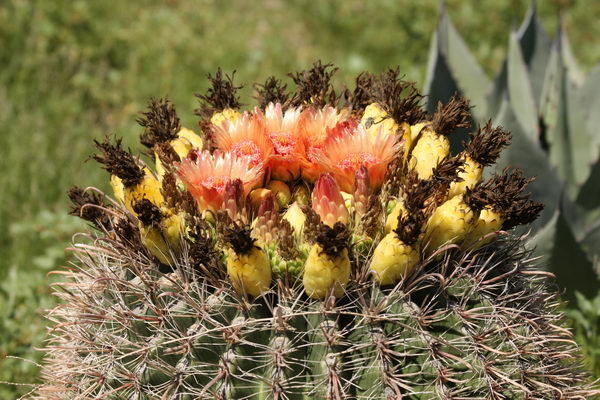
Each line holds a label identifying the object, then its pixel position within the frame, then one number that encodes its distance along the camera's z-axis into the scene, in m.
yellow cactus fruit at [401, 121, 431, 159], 2.22
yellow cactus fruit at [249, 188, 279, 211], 2.06
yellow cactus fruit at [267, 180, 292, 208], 2.13
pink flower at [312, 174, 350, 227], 1.90
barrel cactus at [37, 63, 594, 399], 1.85
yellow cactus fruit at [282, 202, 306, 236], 1.95
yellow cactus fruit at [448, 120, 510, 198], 2.05
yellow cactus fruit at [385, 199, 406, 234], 1.96
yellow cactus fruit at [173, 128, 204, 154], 2.31
